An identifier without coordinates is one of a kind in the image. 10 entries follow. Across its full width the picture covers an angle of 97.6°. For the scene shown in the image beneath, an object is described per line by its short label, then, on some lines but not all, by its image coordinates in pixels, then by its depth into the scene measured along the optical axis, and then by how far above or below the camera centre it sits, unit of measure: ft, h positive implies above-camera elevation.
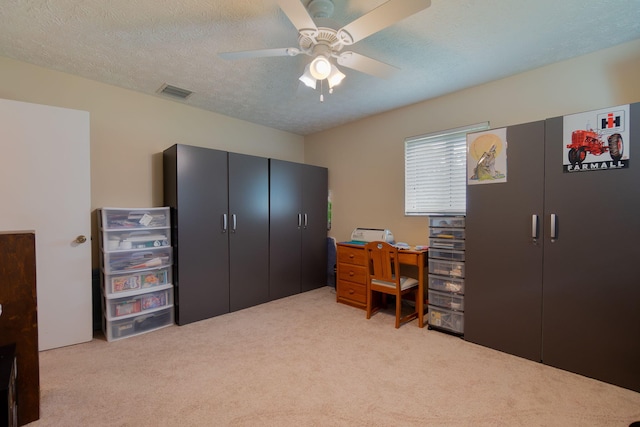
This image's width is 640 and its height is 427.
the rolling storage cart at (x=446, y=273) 8.87 -2.13
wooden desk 11.48 -2.84
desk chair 9.63 -2.51
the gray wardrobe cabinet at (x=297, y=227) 12.73 -0.94
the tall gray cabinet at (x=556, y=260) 6.29 -1.36
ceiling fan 4.70 +3.37
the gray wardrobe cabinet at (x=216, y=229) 9.98 -0.78
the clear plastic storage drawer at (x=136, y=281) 8.80 -2.39
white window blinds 10.59 +1.44
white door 7.51 +0.22
